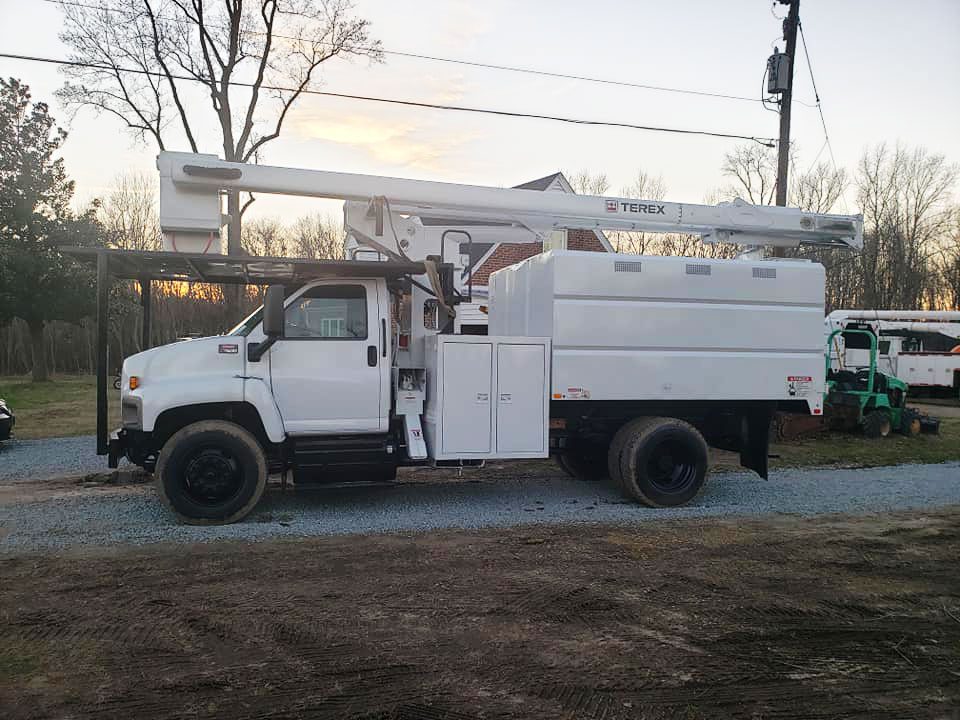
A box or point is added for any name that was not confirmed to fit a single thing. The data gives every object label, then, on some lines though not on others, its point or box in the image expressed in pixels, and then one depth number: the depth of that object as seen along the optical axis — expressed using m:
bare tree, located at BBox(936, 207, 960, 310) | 41.03
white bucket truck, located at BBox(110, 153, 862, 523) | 7.31
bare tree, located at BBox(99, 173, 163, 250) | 34.88
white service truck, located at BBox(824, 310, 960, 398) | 24.78
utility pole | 15.24
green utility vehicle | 15.30
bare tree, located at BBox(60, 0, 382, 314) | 22.89
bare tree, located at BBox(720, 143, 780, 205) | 37.53
